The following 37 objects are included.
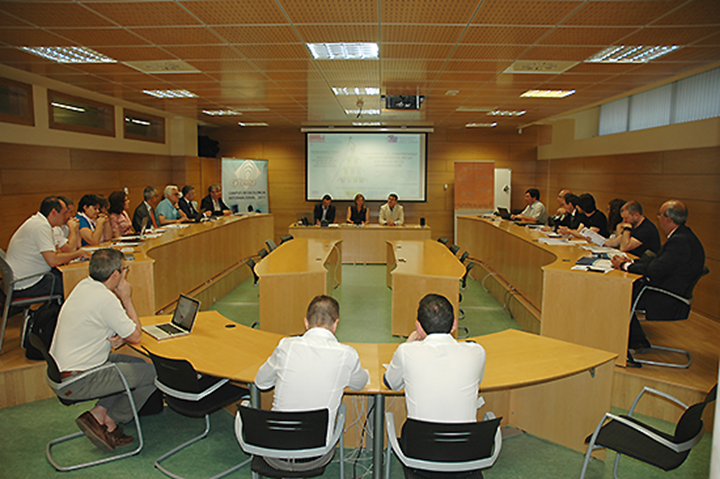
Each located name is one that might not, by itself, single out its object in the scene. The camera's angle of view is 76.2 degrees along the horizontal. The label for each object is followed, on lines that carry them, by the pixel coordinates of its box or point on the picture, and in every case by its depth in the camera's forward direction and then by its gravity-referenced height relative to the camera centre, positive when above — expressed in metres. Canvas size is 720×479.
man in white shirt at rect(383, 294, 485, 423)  2.15 -0.89
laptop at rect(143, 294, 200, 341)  3.33 -1.04
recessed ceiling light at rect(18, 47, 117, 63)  4.76 +1.39
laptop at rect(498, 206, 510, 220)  8.76 -0.50
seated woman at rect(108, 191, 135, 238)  5.90 -0.41
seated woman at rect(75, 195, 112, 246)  5.19 -0.42
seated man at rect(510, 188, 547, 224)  8.25 -0.39
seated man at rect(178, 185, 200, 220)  7.93 -0.31
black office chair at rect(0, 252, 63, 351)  4.09 -1.06
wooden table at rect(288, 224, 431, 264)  9.44 -1.05
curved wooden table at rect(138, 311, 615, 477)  2.66 -1.09
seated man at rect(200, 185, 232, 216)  8.81 -0.36
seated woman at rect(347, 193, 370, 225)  9.96 -0.57
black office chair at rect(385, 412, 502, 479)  2.07 -1.19
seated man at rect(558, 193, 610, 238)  6.23 -0.43
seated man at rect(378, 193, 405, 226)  10.01 -0.59
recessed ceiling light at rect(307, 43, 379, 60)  4.61 +1.41
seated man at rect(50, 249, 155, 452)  2.95 -1.01
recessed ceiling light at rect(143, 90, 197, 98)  7.14 +1.45
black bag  3.55 -1.08
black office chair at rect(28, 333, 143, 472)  2.82 -1.28
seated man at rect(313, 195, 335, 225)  9.92 -0.56
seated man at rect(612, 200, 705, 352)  3.89 -0.66
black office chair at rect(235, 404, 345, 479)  2.18 -1.24
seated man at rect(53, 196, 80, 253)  4.74 -0.53
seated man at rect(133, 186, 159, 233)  6.63 -0.38
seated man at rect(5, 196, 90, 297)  4.35 -0.67
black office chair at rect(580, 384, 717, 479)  2.28 -1.35
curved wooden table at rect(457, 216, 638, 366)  4.00 -1.04
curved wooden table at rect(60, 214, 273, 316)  4.63 -0.95
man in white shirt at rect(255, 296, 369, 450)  2.23 -0.90
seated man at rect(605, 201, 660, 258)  4.86 -0.46
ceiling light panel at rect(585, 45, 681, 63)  4.58 +1.41
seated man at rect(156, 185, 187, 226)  7.38 -0.39
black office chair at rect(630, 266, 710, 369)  3.93 -1.04
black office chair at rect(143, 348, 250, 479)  2.68 -1.25
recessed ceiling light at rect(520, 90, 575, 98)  6.90 +1.45
